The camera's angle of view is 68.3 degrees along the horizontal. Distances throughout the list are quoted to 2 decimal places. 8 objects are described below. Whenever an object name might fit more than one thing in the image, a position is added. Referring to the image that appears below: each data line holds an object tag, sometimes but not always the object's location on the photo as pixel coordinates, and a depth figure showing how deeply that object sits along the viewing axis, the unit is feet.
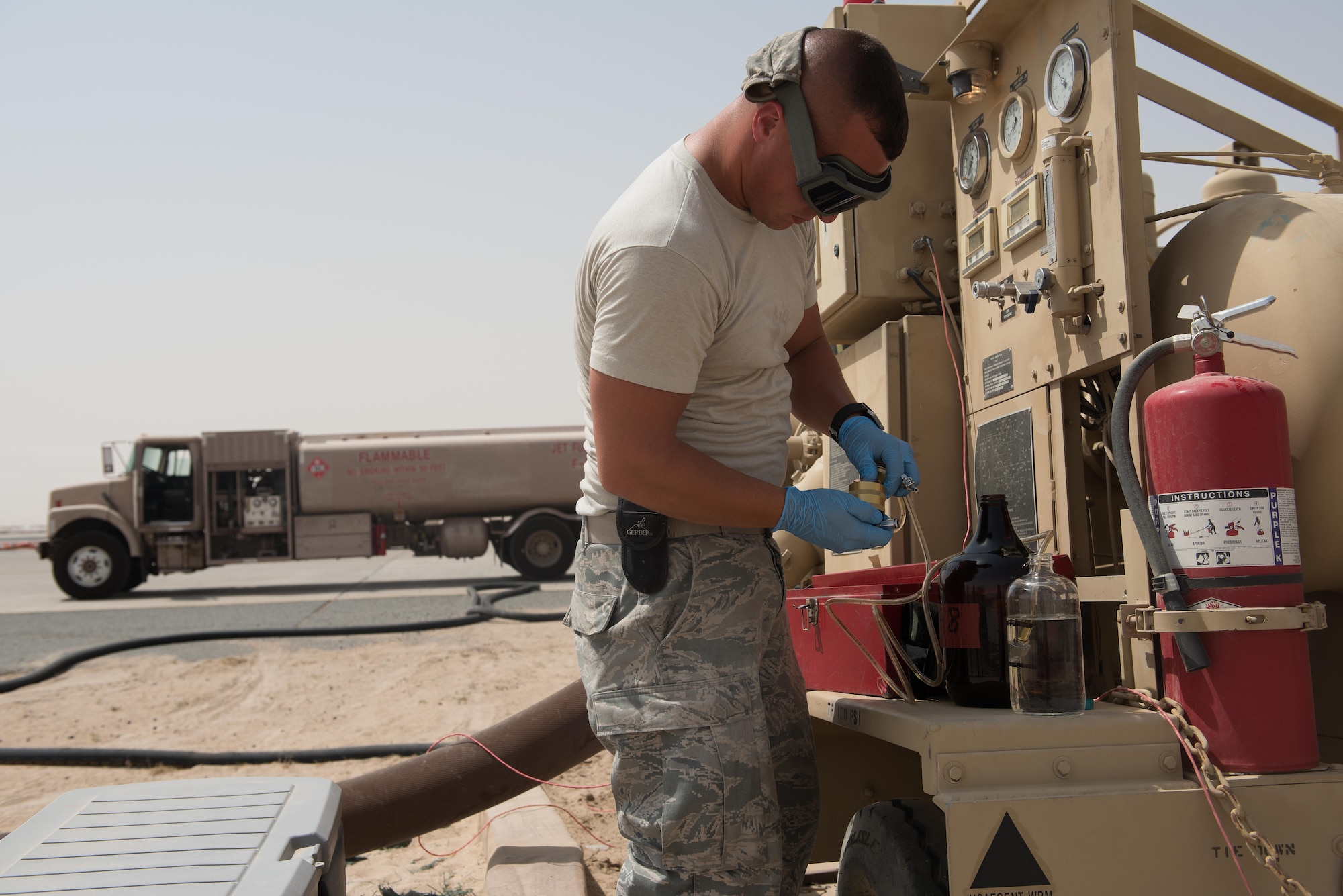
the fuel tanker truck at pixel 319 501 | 50.52
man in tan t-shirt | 5.93
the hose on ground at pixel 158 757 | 15.60
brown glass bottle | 6.67
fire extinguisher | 5.77
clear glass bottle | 6.19
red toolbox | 7.27
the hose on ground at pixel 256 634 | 22.56
